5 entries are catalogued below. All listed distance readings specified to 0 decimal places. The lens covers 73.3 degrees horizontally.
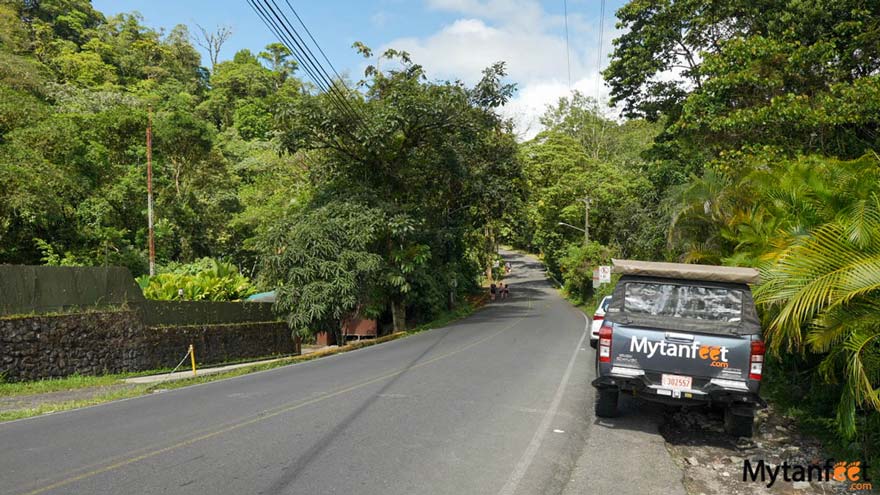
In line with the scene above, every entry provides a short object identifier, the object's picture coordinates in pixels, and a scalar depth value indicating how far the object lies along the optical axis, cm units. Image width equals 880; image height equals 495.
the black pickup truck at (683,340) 686
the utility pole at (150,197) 2476
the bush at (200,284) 2206
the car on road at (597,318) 1569
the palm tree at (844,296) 580
